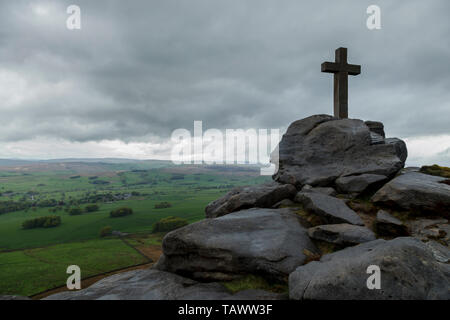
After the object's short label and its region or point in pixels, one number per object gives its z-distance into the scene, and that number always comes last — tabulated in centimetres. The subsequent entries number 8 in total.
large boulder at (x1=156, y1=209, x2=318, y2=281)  721
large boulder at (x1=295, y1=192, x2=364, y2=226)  869
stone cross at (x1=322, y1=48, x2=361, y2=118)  1602
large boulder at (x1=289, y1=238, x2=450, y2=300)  490
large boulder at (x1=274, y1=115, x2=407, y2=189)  1181
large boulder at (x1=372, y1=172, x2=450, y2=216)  859
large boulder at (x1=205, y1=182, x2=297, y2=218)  1112
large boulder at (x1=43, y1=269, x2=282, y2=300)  648
